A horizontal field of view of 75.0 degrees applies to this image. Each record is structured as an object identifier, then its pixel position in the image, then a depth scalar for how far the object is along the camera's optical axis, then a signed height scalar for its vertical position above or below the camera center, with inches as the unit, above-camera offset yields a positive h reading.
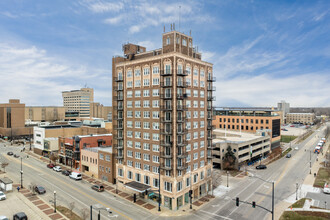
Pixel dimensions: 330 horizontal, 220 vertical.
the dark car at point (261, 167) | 3038.9 -809.8
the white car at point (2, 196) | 1889.0 -760.5
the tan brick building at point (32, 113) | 7647.6 -109.3
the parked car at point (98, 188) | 2119.2 -778.1
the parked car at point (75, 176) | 2458.0 -757.7
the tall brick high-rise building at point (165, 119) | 1785.2 -84.9
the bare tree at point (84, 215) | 1489.7 -768.1
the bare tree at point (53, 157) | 3068.7 -686.5
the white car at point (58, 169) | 2829.7 -778.1
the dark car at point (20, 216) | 1476.1 -734.4
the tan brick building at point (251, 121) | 4202.8 -229.9
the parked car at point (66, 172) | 2631.4 -771.7
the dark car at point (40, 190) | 2042.3 -765.1
